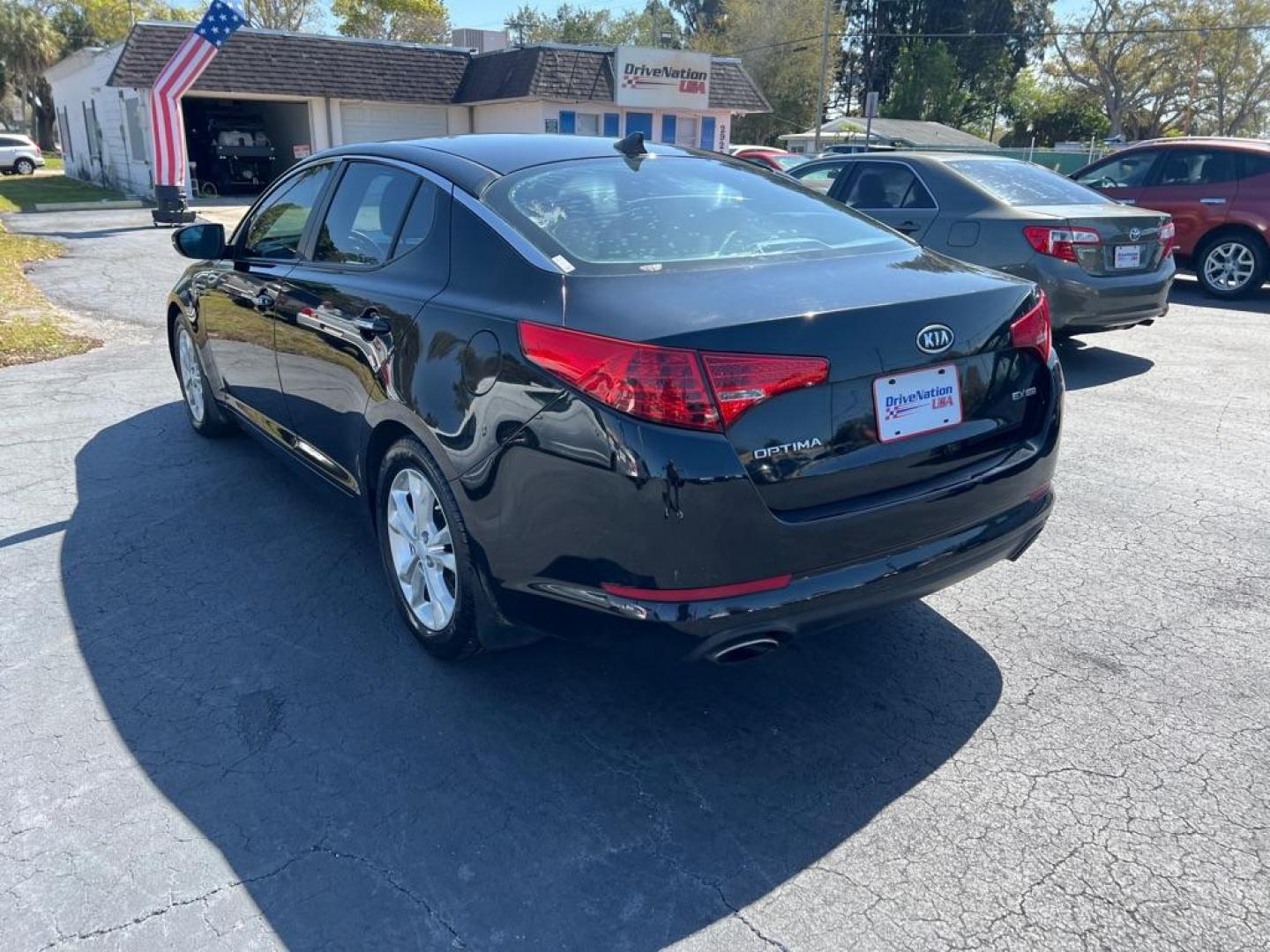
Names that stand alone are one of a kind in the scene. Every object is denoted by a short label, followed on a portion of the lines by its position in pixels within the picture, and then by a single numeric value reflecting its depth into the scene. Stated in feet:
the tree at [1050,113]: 172.04
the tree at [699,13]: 228.02
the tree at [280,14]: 175.32
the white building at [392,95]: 81.30
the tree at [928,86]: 176.86
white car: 111.24
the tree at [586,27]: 214.28
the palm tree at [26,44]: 171.42
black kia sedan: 7.95
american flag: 56.59
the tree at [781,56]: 175.52
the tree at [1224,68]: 140.56
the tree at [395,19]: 181.47
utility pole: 119.03
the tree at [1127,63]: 148.25
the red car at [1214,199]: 34.96
